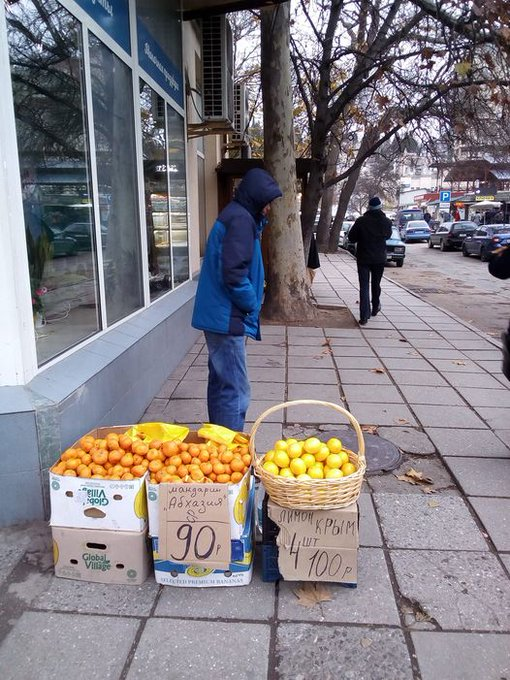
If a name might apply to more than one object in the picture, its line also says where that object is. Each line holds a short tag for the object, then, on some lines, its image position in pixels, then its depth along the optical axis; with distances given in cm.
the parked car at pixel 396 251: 2248
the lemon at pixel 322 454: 257
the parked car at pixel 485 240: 2284
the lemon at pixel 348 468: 250
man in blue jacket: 329
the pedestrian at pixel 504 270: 371
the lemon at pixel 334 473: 245
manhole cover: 374
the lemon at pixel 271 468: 249
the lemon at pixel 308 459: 252
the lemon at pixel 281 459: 253
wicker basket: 237
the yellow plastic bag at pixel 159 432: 292
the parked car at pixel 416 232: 3697
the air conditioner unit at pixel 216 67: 796
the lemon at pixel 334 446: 262
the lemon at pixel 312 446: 259
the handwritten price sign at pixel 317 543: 245
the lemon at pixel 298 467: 248
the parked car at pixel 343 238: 3176
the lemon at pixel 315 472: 246
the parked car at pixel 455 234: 2931
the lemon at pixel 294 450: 256
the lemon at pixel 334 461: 251
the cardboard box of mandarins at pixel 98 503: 246
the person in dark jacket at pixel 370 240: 829
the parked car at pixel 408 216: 4581
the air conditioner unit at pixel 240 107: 1089
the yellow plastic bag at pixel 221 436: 285
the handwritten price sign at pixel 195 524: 243
